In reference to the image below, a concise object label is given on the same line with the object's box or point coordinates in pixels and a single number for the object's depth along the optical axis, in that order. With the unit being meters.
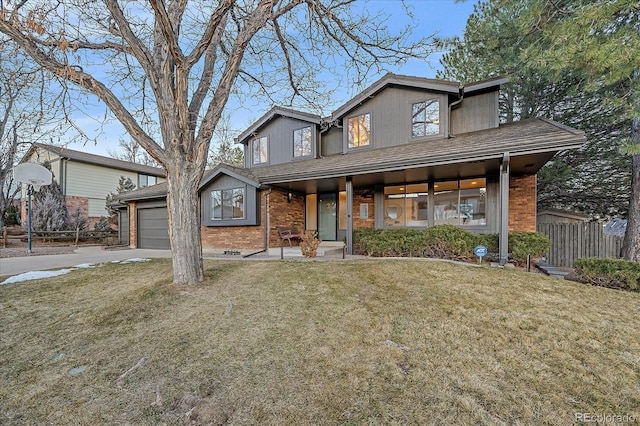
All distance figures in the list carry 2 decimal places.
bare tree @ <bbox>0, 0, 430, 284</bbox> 4.75
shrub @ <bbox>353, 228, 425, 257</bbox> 7.87
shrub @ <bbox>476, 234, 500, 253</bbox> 7.66
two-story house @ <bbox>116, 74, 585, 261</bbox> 7.60
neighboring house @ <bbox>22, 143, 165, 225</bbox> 19.22
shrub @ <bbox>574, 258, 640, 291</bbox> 5.14
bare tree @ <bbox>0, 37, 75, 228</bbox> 5.36
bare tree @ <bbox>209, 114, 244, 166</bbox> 6.96
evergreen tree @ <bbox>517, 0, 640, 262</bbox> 5.36
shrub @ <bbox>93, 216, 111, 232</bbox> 18.61
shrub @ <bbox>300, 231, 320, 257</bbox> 8.16
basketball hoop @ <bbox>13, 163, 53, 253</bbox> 11.95
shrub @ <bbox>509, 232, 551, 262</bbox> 6.99
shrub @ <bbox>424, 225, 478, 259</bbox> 7.43
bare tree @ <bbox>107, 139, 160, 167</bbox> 27.64
